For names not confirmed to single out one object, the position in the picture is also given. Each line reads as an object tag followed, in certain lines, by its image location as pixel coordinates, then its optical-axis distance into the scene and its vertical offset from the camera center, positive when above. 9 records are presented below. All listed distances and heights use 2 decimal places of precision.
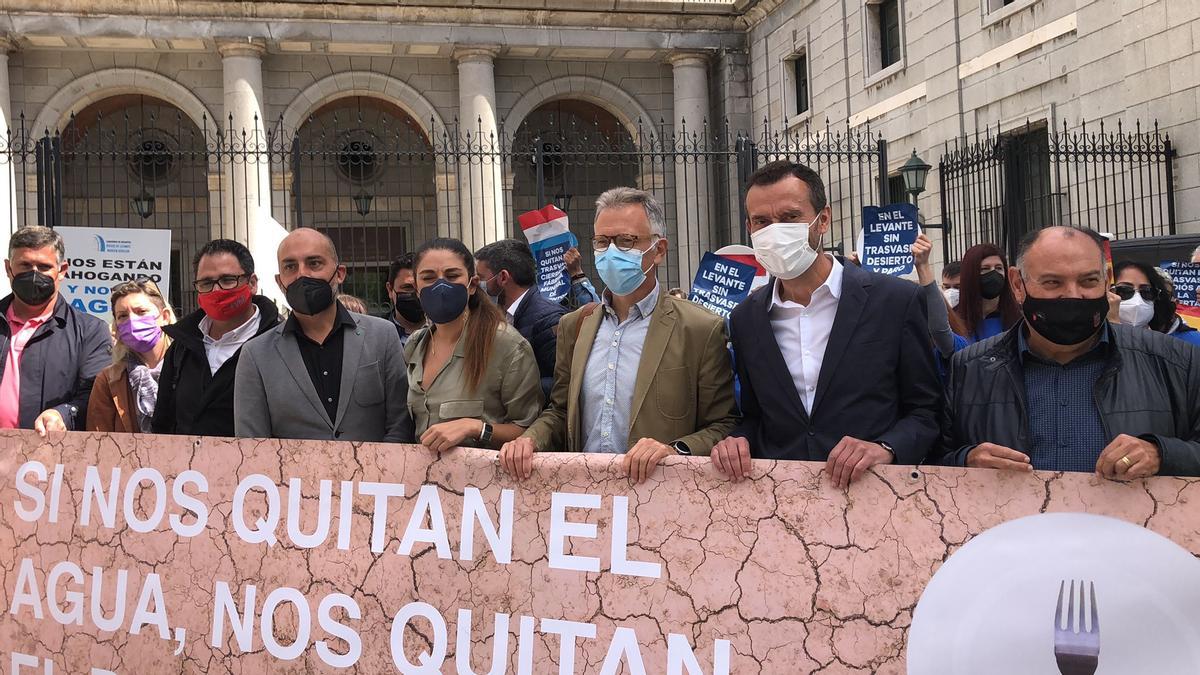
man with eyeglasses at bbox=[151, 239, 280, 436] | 4.39 +0.11
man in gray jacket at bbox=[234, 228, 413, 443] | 4.06 -0.01
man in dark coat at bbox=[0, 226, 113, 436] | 4.88 +0.15
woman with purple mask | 4.79 +0.03
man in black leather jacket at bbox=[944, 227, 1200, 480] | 2.97 -0.10
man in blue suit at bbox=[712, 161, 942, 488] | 3.36 +0.00
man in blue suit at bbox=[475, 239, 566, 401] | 5.52 +0.38
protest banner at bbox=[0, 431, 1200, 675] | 2.74 -0.59
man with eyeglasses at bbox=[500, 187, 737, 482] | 3.66 -0.03
